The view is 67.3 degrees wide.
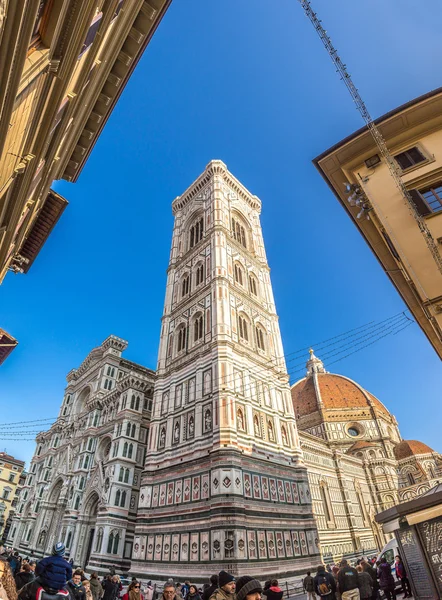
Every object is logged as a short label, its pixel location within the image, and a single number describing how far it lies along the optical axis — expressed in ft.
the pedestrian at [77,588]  21.82
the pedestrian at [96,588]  31.40
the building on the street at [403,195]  36.01
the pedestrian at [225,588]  12.46
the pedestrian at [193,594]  25.78
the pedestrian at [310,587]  35.73
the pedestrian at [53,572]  12.85
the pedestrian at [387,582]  32.60
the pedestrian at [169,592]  15.28
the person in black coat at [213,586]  23.90
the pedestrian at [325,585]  28.77
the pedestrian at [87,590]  23.88
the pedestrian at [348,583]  26.06
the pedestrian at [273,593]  20.08
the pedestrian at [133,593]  22.30
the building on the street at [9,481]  172.96
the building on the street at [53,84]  14.10
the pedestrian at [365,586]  26.23
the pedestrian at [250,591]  11.14
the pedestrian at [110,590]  35.55
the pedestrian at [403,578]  35.32
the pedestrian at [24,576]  24.77
